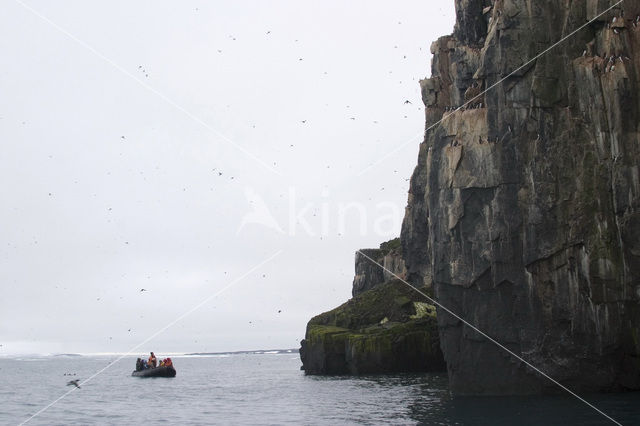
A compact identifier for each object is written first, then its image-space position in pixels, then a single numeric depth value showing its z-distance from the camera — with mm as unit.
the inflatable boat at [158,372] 101062
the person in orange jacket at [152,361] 105575
